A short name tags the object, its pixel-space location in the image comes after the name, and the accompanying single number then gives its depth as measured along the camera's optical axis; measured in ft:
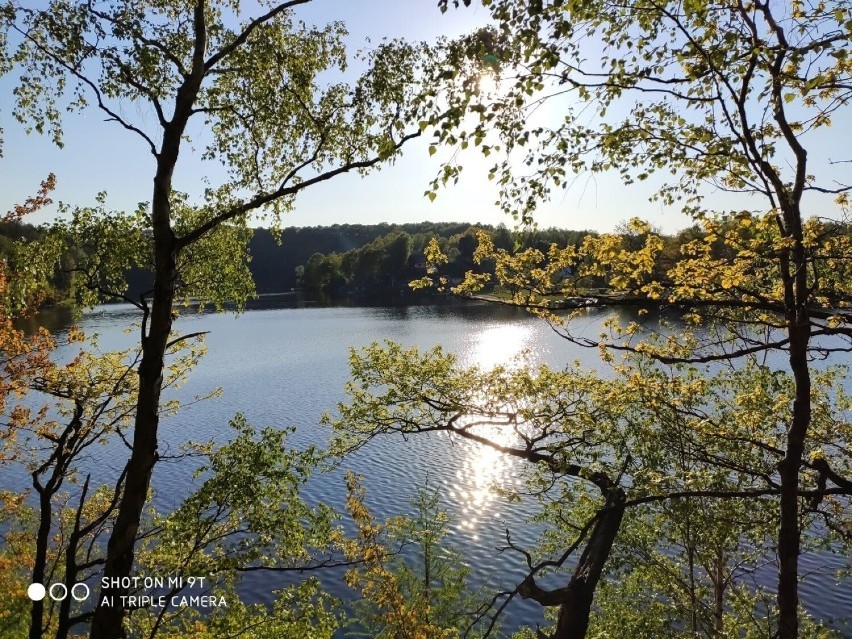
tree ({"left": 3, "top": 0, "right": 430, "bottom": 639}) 21.72
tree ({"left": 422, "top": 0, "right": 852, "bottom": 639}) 16.93
